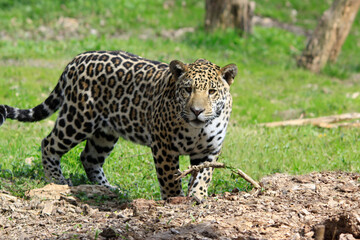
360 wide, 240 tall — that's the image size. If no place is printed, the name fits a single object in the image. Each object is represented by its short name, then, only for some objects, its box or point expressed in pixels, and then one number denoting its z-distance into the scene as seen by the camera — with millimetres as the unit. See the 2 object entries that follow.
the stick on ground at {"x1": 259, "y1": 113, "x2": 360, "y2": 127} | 23359
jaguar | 13766
